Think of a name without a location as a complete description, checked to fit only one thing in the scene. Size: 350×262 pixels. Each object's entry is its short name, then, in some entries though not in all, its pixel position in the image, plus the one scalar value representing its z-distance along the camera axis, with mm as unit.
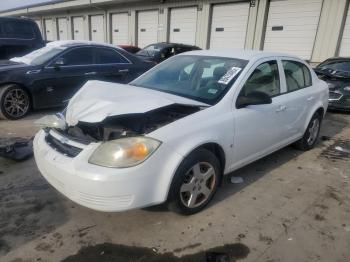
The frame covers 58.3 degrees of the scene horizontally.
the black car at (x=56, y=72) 5961
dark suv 8349
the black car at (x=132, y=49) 15609
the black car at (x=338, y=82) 7688
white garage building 12422
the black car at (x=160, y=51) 11398
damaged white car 2471
